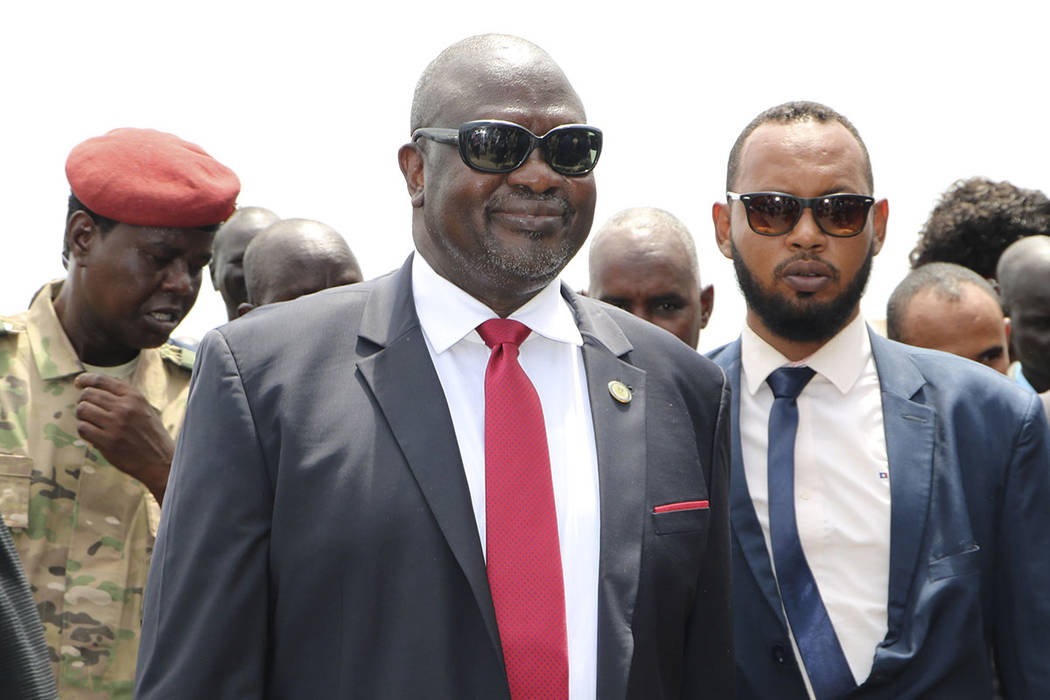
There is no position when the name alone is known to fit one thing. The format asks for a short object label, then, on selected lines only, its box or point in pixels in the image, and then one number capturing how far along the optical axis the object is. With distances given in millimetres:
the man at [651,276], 4777
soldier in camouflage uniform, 3666
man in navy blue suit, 3000
